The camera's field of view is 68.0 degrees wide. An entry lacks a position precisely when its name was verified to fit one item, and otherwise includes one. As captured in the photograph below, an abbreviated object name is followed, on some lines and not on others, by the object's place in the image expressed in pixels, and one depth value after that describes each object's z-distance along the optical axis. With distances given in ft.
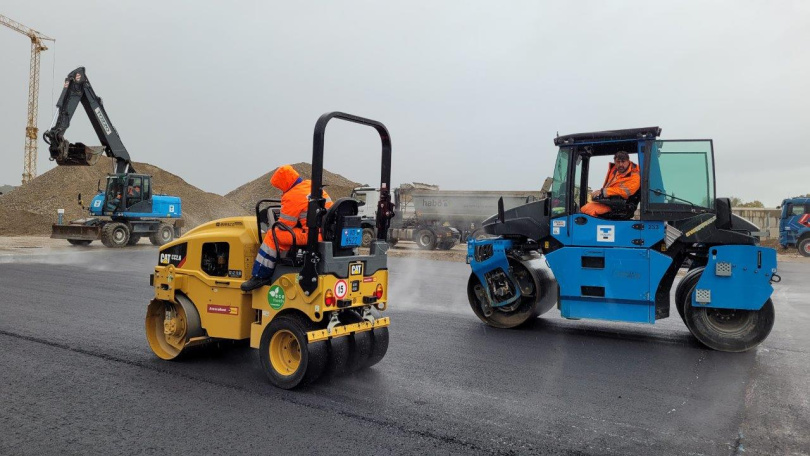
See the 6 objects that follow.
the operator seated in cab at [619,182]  23.52
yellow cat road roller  15.90
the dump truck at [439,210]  85.81
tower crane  188.14
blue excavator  71.41
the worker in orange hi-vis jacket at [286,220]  16.44
